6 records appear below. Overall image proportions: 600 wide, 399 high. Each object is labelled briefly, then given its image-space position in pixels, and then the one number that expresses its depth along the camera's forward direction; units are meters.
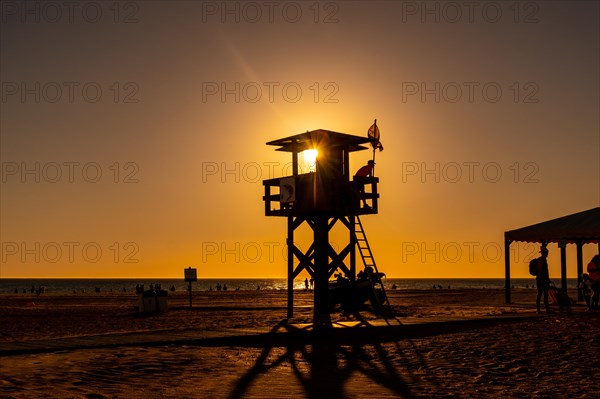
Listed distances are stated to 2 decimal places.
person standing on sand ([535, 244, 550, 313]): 23.53
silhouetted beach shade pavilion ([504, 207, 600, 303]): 28.62
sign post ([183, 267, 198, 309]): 36.69
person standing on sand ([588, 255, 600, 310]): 23.25
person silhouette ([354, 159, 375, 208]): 25.27
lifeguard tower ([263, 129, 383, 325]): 24.81
